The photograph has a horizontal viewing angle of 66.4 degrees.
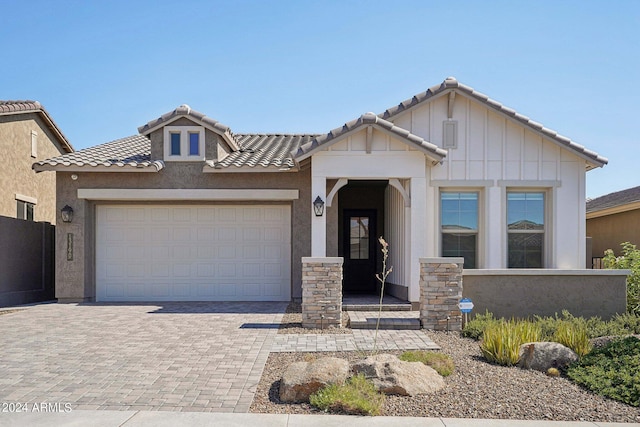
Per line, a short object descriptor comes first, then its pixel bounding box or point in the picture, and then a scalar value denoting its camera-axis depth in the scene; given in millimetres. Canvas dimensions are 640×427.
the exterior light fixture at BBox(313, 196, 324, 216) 10586
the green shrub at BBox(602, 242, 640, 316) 10312
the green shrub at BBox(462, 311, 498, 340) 8188
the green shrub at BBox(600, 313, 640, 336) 8263
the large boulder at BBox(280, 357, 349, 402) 5293
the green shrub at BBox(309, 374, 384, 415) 4980
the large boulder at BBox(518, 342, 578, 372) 6340
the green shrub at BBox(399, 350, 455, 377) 6105
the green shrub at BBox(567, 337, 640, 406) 5469
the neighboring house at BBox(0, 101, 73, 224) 15016
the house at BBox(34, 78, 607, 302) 10758
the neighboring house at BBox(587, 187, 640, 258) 16484
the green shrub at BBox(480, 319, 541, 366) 6535
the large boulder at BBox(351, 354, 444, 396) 5422
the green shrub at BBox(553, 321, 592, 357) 6773
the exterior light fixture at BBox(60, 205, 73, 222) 12078
